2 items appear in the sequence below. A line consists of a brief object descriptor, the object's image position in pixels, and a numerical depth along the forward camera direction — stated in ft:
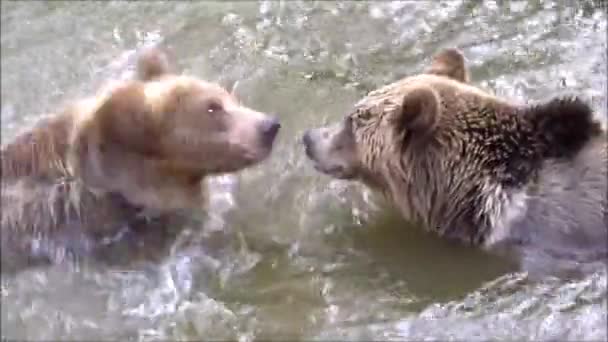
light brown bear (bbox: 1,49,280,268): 34.40
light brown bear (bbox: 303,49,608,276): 32.68
